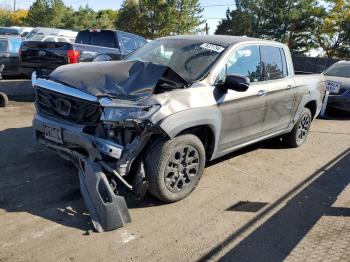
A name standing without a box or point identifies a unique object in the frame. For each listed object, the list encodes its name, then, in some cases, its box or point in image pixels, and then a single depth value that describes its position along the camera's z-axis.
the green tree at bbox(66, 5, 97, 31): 56.34
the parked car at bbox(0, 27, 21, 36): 26.64
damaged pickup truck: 3.96
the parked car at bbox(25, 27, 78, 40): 23.79
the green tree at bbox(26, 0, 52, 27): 52.38
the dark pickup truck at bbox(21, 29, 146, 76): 9.80
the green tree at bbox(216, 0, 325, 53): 40.59
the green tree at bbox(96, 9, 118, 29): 57.44
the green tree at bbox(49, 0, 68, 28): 52.38
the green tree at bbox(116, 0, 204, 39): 42.97
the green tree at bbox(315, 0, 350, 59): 37.19
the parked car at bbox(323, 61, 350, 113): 10.71
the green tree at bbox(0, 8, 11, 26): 73.25
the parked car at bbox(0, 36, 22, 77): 13.09
